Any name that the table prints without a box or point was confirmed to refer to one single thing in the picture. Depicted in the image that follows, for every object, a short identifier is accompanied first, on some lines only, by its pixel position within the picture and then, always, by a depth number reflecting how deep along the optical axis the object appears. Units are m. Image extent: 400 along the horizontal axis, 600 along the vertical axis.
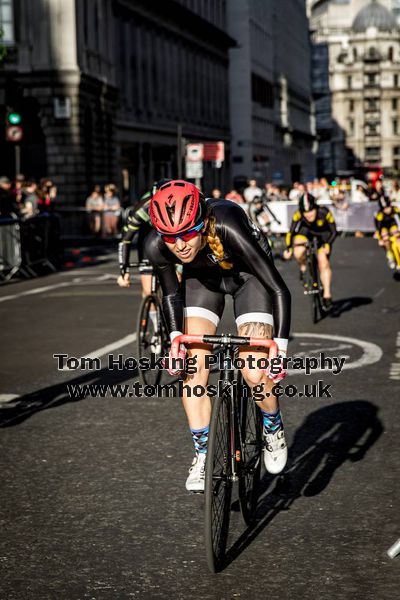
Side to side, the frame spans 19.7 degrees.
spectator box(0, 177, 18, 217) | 21.88
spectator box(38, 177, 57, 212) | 26.84
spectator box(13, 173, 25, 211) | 24.87
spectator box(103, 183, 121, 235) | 37.69
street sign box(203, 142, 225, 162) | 48.75
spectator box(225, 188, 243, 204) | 36.41
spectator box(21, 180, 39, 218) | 24.62
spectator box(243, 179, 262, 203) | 35.69
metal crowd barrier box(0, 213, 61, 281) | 21.75
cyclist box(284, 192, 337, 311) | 14.64
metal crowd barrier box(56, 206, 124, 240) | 40.28
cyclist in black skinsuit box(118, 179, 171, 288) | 9.85
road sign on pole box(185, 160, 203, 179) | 40.19
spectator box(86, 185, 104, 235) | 37.81
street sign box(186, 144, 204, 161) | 40.25
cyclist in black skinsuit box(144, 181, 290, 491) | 4.95
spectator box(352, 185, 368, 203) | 41.95
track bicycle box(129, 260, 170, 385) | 10.02
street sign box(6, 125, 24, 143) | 26.56
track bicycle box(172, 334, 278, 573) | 4.82
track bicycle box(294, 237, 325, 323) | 13.98
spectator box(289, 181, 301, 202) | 43.44
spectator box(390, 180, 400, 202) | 37.97
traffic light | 26.67
